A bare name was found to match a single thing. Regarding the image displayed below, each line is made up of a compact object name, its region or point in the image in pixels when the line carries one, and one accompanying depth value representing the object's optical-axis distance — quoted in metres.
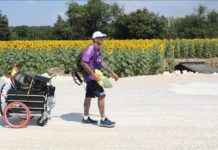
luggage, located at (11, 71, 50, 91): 7.88
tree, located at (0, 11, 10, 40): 56.91
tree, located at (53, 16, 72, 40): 64.00
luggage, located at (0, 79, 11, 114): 7.94
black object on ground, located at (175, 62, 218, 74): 22.43
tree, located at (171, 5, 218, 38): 64.85
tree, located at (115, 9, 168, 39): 65.25
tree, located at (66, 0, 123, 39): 69.50
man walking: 7.86
